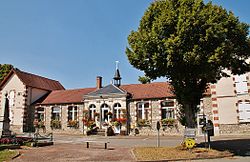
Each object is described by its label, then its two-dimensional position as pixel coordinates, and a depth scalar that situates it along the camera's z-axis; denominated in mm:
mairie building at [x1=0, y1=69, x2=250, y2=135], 21812
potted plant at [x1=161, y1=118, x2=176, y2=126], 23756
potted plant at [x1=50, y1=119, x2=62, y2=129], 28688
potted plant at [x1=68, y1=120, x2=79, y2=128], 27688
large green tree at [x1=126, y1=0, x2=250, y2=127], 11391
